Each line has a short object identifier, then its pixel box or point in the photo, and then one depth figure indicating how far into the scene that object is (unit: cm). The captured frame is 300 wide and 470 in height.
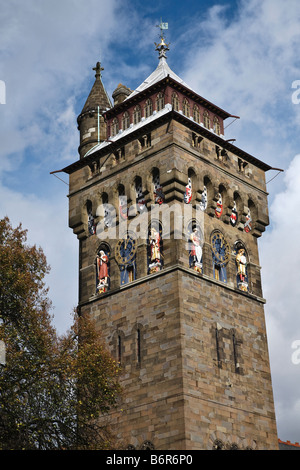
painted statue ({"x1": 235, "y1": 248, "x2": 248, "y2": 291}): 4348
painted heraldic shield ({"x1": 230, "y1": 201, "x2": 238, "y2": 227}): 4491
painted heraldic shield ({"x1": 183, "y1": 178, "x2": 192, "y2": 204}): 4241
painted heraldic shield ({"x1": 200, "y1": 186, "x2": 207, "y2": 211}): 4332
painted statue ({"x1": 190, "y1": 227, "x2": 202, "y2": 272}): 4091
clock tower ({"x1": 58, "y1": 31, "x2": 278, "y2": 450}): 3816
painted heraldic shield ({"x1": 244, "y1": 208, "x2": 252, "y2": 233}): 4556
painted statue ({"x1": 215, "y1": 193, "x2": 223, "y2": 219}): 4411
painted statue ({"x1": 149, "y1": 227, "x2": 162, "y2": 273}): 4097
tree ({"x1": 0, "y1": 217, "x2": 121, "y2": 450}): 3250
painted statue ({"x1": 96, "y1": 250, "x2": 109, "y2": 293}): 4331
